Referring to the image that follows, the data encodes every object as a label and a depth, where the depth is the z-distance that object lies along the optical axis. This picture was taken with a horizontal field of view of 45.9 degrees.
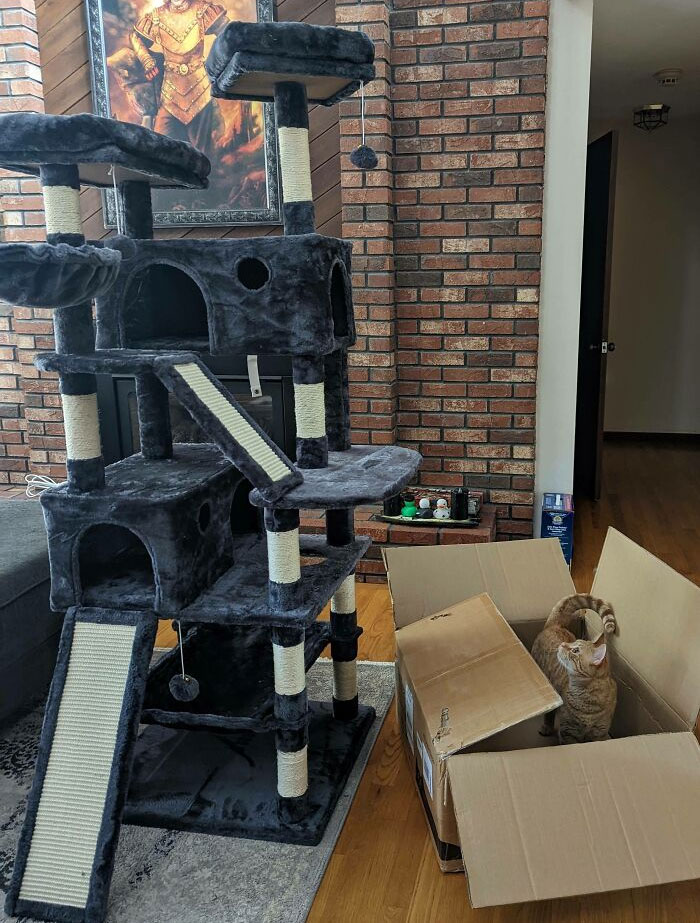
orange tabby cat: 1.88
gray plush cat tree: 1.68
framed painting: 3.24
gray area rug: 1.65
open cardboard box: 1.49
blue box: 3.34
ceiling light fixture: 4.97
